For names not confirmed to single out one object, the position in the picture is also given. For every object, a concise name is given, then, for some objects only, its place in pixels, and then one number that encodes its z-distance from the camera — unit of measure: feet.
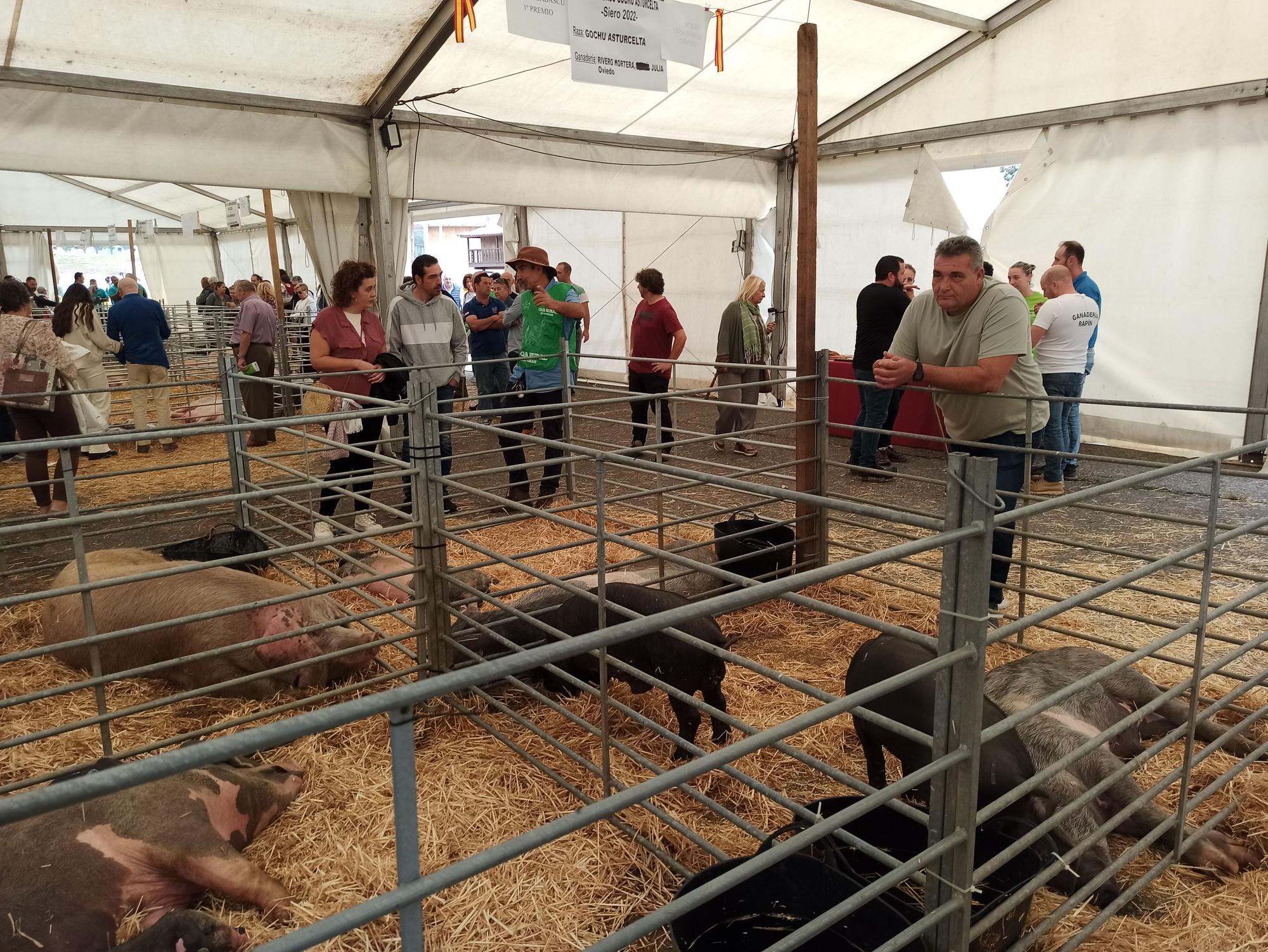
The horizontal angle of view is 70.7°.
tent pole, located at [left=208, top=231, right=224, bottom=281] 80.02
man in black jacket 24.23
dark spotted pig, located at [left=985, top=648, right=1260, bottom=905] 8.78
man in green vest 21.62
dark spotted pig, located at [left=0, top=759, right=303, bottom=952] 7.53
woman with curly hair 18.63
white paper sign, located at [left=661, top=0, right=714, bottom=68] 20.79
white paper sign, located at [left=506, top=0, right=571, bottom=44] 18.56
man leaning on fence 12.81
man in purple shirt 31.50
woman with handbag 21.54
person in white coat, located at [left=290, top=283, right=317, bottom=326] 44.57
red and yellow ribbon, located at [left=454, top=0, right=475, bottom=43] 20.15
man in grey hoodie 20.74
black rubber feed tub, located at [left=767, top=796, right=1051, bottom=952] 7.00
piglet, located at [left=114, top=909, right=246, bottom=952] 7.02
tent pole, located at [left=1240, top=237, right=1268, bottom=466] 25.76
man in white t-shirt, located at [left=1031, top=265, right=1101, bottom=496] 23.49
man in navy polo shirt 27.07
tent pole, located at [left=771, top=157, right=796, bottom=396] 37.32
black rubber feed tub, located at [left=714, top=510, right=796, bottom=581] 16.31
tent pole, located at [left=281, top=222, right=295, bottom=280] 61.93
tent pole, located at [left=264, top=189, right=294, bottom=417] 35.91
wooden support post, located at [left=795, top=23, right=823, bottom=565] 15.96
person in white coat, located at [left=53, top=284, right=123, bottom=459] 28.58
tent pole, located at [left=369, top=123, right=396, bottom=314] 26.81
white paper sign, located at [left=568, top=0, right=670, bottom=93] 19.20
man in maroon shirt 24.03
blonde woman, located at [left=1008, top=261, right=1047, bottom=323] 24.76
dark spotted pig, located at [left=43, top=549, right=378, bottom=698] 12.84
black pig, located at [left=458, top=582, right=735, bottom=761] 10.82
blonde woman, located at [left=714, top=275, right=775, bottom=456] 27.45
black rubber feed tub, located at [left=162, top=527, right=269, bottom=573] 16.43
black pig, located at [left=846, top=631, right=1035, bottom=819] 8.32
